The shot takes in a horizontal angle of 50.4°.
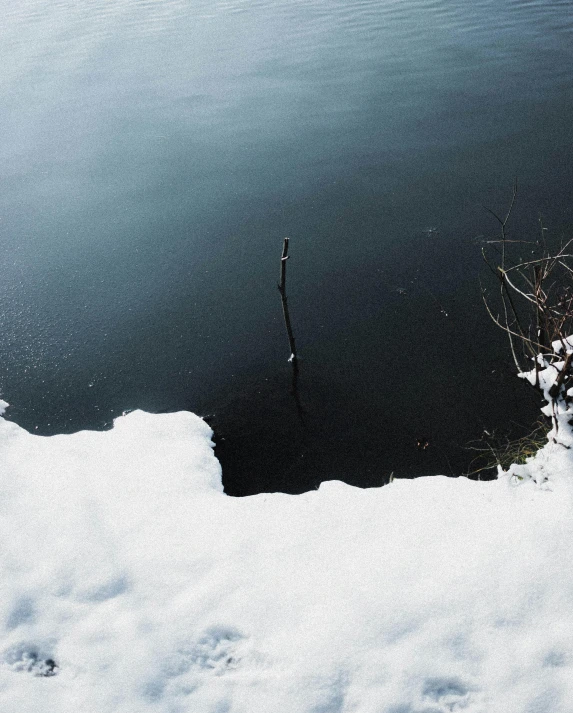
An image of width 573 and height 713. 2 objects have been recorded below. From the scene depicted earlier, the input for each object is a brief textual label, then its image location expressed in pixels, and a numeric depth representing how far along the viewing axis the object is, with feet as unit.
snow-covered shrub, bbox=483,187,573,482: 12.34
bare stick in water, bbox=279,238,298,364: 18.32
